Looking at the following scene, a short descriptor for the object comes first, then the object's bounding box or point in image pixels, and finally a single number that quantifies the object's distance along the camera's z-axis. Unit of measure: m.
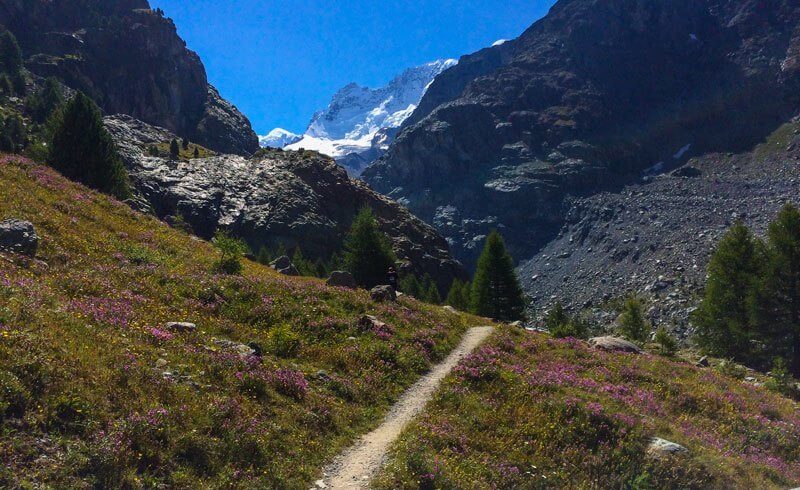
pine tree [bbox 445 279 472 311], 78.44
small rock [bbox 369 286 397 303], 27.79
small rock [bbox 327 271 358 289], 32.16
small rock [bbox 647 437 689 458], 13.47
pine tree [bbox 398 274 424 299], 87.25
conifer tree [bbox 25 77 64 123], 106.79
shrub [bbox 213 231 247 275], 26.69
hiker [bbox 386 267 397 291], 36.27
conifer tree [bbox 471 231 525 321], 54.44
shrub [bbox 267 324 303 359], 17.36
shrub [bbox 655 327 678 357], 34.29
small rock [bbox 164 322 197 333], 15.31
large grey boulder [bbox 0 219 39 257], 17.32
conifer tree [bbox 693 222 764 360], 41.09
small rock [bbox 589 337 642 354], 28.97
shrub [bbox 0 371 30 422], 8.27
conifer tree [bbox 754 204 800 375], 37.62
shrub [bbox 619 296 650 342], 54.60
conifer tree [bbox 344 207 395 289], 50.56
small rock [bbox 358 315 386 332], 21.69
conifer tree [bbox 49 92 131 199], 43.03
